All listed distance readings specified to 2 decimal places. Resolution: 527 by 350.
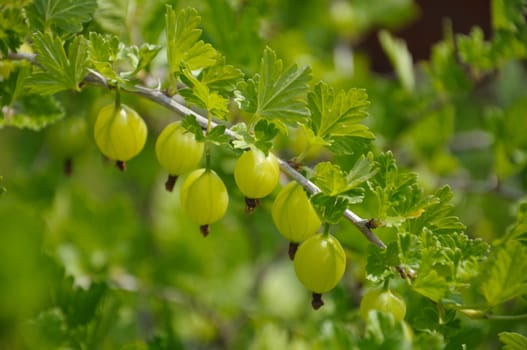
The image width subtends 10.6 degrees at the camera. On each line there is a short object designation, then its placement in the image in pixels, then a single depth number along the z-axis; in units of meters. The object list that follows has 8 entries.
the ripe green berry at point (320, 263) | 0.87
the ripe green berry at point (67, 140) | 0.99
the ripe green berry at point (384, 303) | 0.87
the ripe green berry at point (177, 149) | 0.89
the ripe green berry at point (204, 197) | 0.88
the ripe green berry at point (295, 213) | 0.88
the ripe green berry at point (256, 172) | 0.87
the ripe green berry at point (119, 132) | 0.89
